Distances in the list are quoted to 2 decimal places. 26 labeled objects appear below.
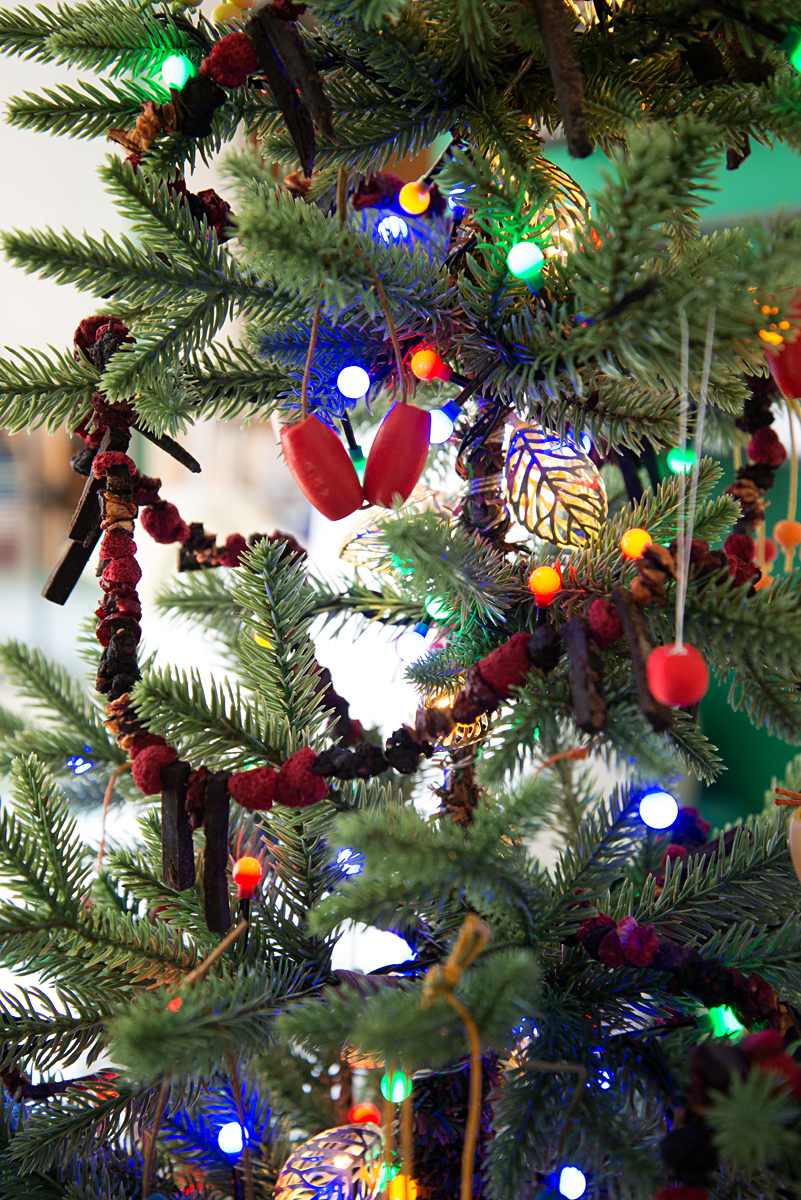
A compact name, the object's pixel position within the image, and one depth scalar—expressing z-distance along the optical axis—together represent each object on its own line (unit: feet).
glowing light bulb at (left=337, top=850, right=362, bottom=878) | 1.53
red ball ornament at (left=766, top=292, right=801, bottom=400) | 1.19
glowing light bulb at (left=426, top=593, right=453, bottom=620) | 1.64
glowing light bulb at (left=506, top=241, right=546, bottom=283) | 1.28
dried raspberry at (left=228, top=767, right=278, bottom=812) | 1.31
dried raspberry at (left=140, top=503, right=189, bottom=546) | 1.77
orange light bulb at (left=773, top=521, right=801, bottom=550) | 2.22
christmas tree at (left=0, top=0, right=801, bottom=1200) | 1.10
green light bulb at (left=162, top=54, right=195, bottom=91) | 1.39
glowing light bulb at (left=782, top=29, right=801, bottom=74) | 1.13
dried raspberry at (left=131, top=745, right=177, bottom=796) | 1.35
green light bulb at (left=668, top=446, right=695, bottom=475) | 2.01
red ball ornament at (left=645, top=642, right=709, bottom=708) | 1.04
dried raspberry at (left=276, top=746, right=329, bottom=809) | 1.34
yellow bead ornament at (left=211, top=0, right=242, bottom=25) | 1.49
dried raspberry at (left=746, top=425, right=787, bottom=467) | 2.05
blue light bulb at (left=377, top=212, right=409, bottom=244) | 1.85
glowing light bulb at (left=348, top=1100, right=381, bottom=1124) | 1.58
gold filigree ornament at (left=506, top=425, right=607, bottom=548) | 1.60
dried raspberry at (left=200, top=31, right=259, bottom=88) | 1.34
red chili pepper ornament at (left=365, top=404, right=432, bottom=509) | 1.37
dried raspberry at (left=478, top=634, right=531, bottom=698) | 1.29
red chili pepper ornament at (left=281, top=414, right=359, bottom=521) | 1.33
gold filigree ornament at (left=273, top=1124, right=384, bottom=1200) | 1.34
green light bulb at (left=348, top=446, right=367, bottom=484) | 1.80
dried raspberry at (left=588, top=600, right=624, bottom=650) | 1.22
